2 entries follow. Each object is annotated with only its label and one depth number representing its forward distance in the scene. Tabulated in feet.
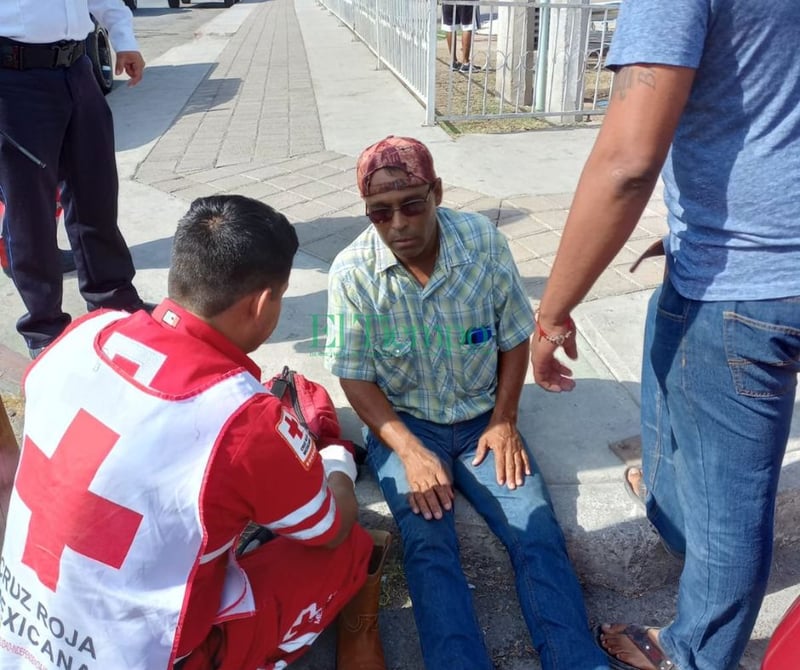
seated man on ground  6.61
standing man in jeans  3.91
